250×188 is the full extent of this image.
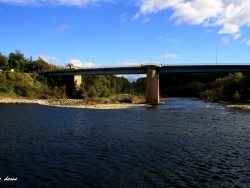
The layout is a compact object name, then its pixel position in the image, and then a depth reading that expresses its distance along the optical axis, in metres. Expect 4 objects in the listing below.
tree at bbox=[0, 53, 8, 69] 111.28
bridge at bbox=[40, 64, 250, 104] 81.94
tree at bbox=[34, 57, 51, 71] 131.89
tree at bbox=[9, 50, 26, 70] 126.10
